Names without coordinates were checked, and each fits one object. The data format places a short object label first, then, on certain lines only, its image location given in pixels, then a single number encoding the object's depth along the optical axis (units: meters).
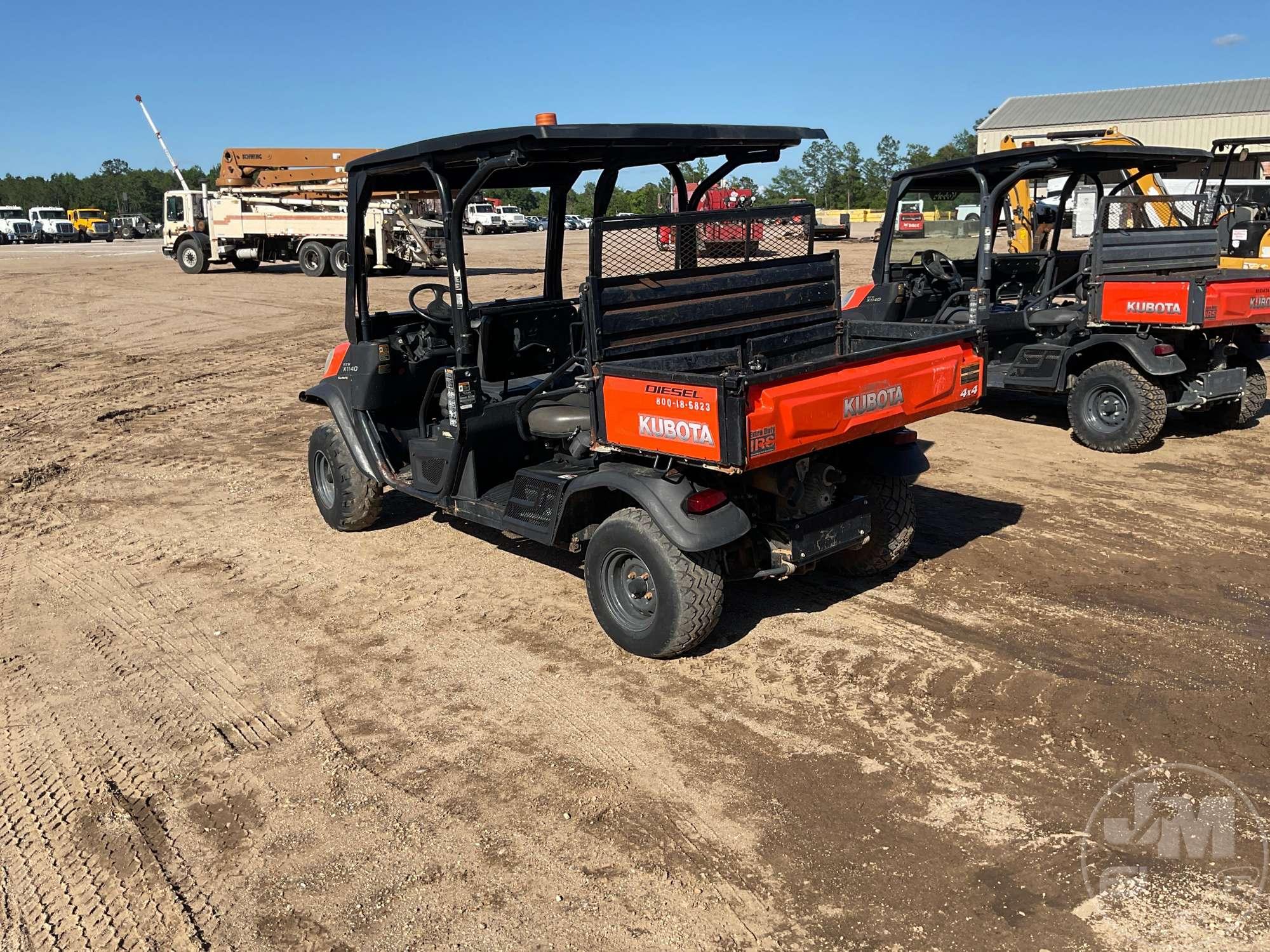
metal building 50.19
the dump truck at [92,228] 50.69
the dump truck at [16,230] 46.12
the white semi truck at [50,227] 47.38
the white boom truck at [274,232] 22.81
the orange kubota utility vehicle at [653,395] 4.24
